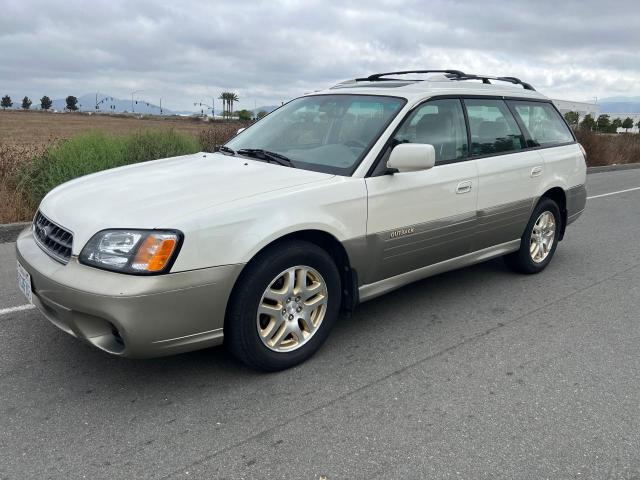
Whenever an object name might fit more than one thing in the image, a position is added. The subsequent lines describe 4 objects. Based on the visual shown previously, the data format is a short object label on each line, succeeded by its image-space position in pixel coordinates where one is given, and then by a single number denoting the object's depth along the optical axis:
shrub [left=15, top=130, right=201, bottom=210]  7.66
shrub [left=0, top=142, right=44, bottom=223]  6.95
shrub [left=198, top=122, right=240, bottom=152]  11.08
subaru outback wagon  2.82
